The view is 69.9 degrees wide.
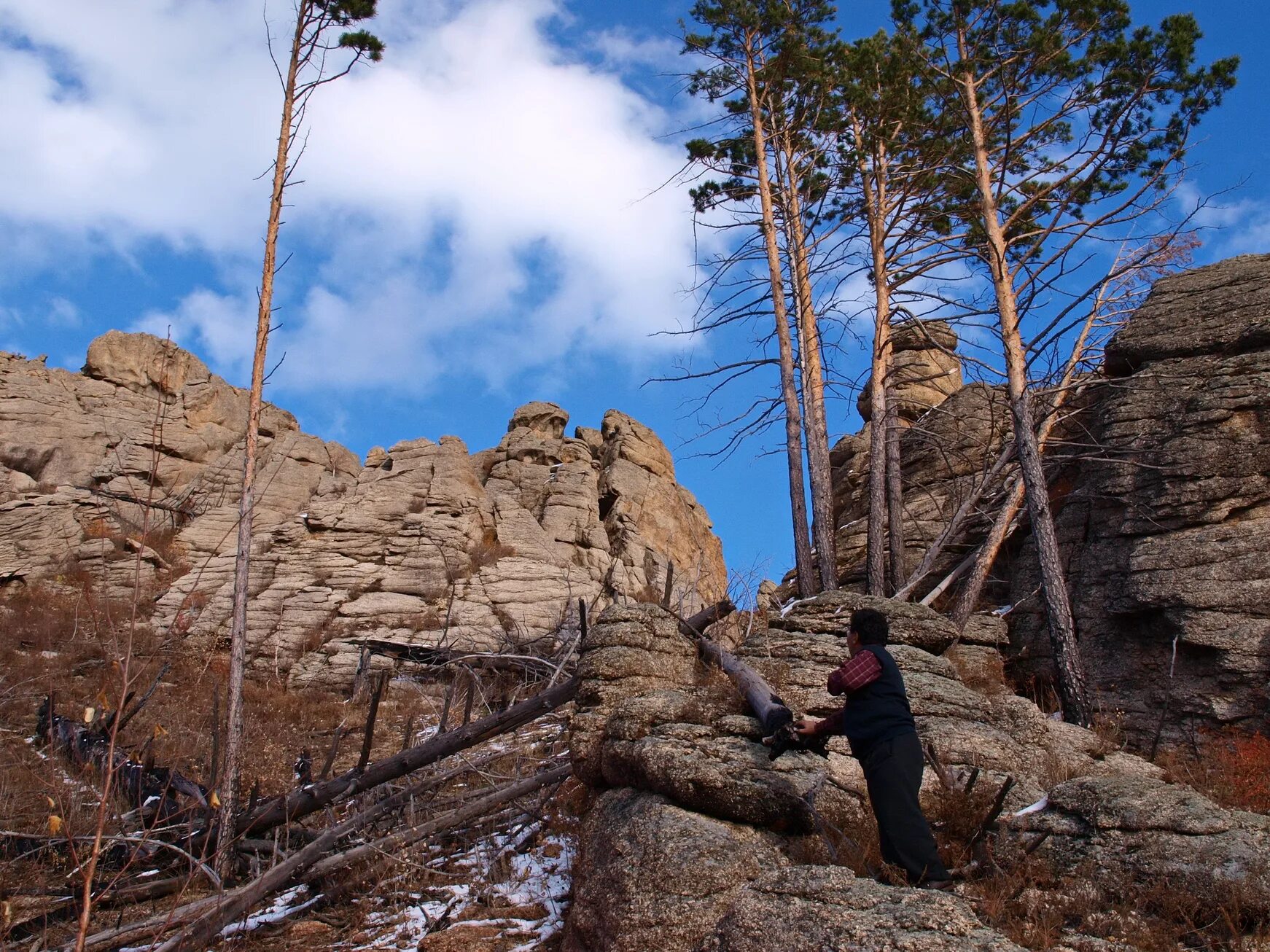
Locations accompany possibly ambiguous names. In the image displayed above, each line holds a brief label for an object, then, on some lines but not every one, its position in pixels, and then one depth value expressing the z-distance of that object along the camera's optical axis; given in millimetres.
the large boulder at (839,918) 4203
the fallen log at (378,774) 9148
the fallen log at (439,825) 8195
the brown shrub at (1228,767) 8766
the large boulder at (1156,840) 5230
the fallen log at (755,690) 6551
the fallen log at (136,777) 9148
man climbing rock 5402
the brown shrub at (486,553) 23173
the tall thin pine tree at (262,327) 9016
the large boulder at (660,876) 5449
